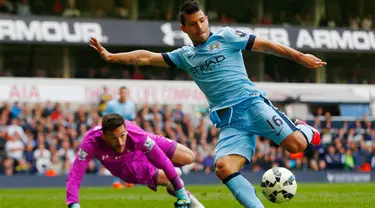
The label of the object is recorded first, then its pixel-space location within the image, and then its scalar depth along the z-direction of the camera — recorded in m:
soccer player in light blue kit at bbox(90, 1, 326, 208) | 9.71
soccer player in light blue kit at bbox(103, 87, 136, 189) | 20.81
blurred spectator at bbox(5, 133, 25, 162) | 24.52
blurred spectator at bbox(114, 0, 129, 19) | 37.91
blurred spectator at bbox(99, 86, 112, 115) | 24.09
